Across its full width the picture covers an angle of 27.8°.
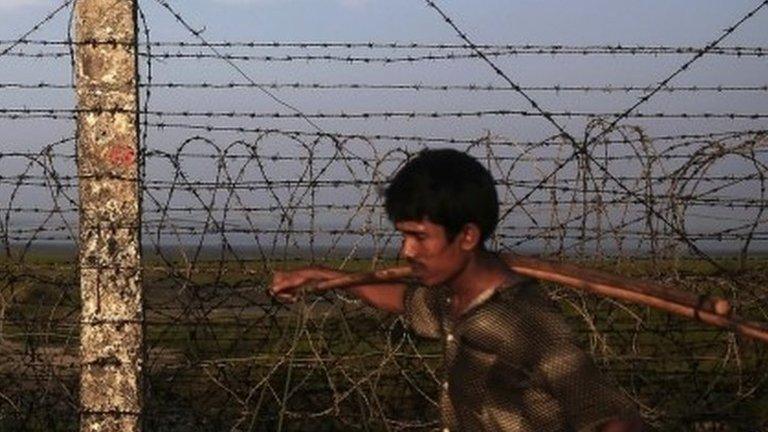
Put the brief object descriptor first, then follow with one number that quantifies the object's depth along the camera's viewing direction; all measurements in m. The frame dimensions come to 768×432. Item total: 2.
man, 3.17
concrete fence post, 6.31
